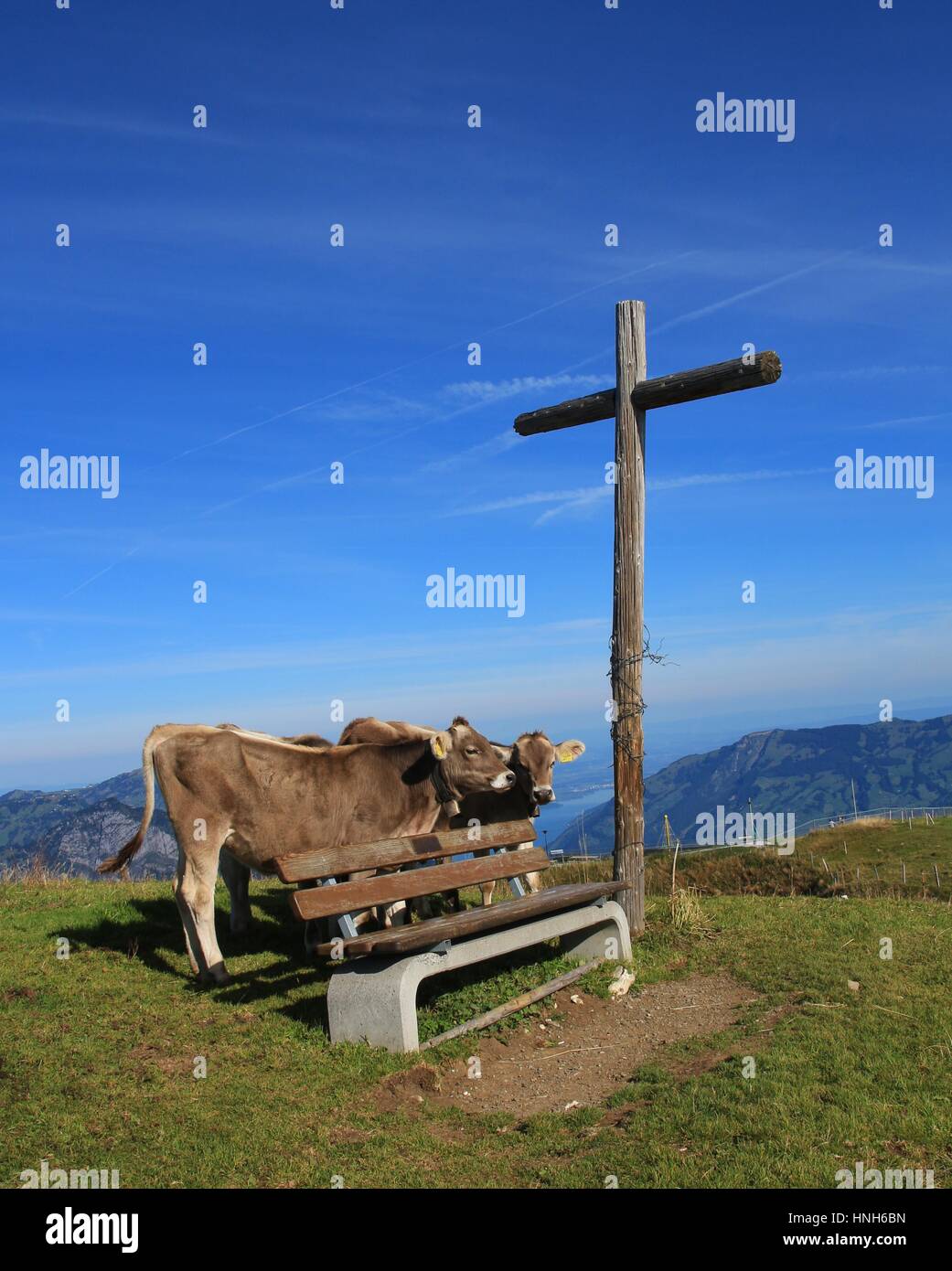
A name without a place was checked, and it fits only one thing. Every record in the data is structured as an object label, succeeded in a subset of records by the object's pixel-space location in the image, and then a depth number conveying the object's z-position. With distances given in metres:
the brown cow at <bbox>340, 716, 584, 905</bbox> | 13.25
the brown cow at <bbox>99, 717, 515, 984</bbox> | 10.32
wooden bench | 7.71
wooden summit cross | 10.89
